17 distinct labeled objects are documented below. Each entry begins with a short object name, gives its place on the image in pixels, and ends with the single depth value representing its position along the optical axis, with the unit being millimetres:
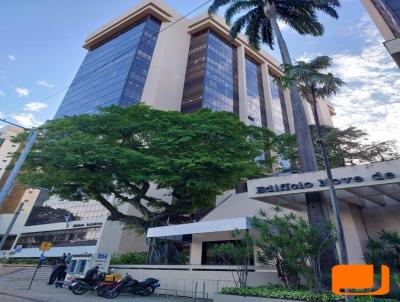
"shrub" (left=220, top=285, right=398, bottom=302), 8680
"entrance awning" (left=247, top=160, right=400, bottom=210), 11909
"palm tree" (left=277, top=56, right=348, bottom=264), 12312
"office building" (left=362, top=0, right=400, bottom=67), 10695
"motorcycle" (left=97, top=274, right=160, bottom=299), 13352
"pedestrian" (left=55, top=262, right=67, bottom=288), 18830
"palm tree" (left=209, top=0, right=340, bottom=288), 16361
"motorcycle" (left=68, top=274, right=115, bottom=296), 14281
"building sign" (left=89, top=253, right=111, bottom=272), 18109
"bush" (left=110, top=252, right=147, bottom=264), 21312
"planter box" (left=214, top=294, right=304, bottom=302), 9705
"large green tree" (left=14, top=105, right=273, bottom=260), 18531
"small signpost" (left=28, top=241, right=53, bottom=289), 16675
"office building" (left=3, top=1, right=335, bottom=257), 40059
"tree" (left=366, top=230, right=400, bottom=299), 12156
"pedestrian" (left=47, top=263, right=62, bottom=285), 18953
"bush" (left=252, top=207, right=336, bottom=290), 10016
